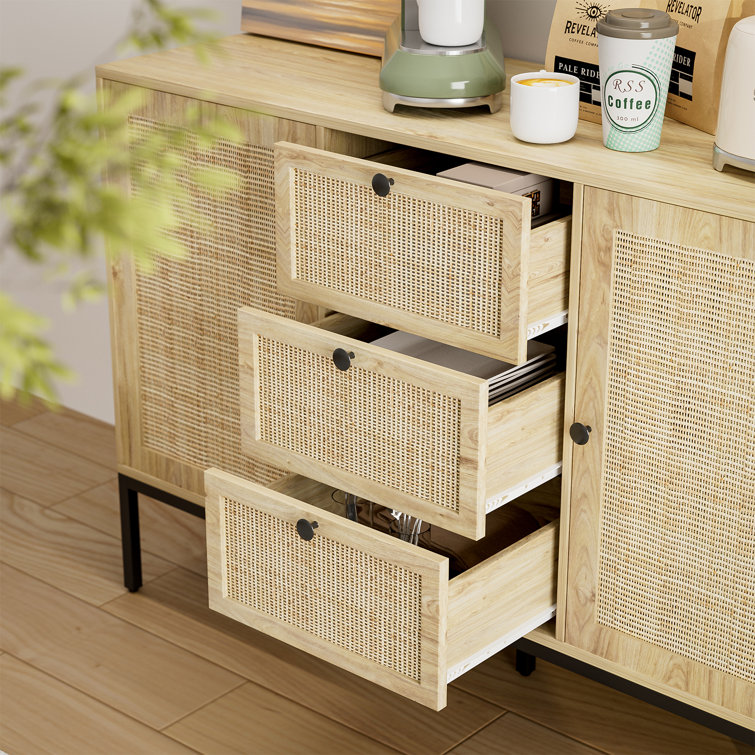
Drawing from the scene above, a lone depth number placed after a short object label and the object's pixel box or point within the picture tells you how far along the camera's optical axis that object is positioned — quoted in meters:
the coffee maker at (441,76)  2.93
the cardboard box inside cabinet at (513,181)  2.82
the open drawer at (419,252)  2.78
